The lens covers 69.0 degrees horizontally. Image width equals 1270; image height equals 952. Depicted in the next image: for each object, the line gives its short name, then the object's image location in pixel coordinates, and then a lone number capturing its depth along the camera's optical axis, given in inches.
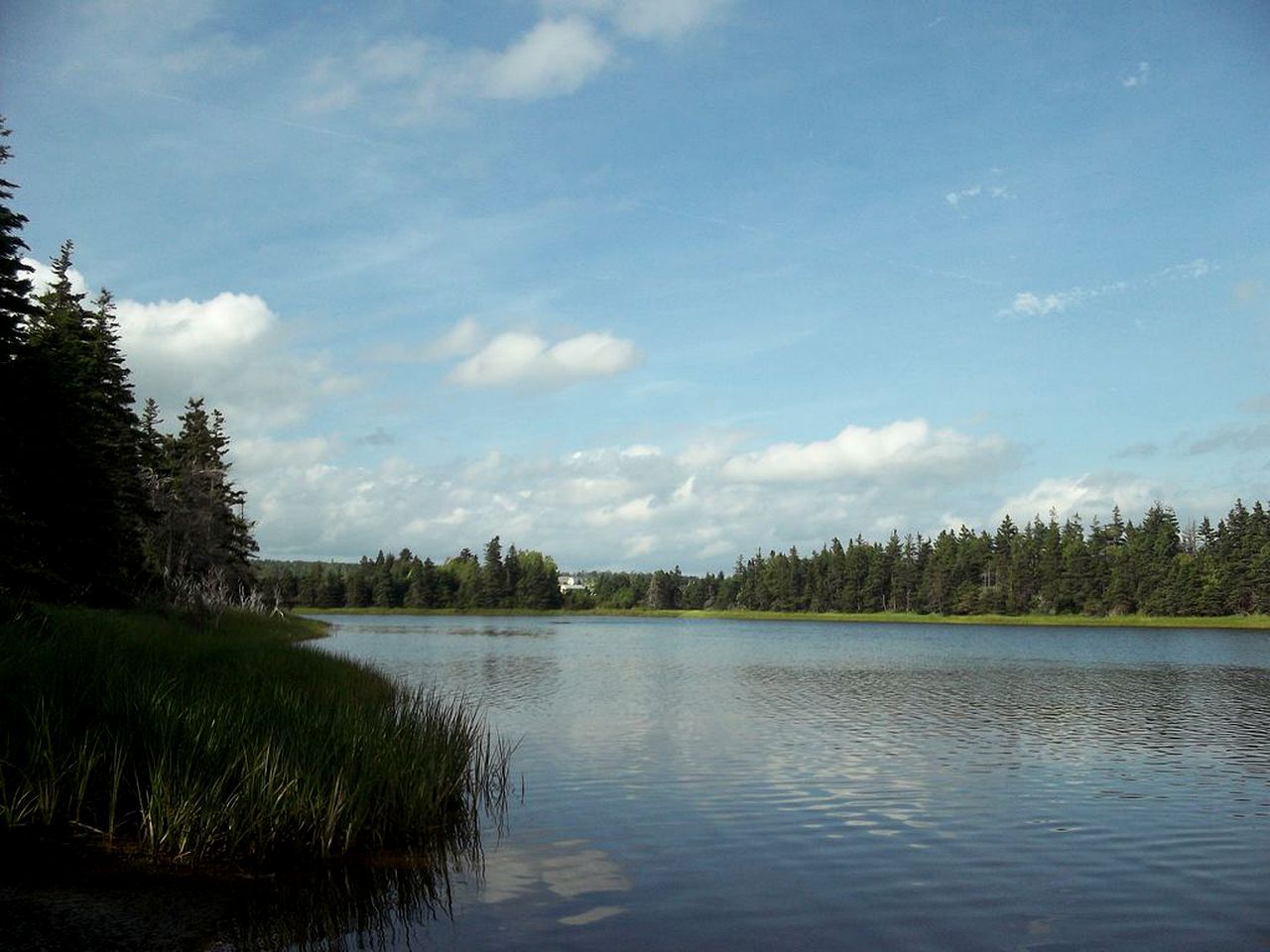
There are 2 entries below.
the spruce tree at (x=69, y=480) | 1227.9
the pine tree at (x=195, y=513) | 2338.8
